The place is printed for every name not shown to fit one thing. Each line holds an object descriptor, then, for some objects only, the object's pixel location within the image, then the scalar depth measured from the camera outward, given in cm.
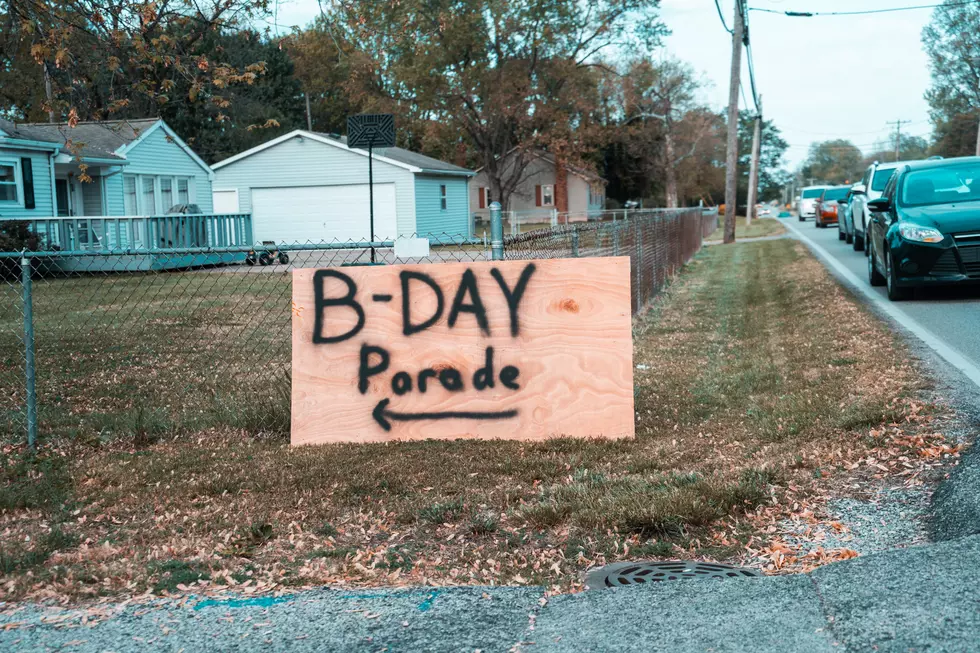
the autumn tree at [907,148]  11264
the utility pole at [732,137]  2950
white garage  3556
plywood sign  623
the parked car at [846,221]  2221
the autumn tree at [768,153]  13538
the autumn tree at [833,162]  15862
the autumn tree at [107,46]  831
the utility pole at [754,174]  5208
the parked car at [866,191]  1823
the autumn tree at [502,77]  4291
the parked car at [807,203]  5428
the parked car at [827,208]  3756
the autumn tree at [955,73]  6281
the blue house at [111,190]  2370
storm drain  405
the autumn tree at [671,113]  6488
